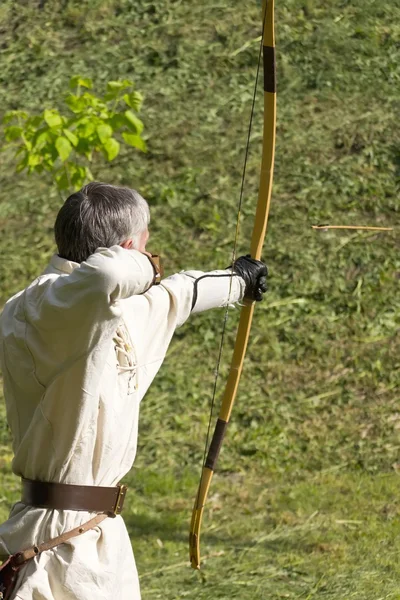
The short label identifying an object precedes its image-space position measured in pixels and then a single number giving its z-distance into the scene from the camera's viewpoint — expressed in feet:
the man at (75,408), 15.75
